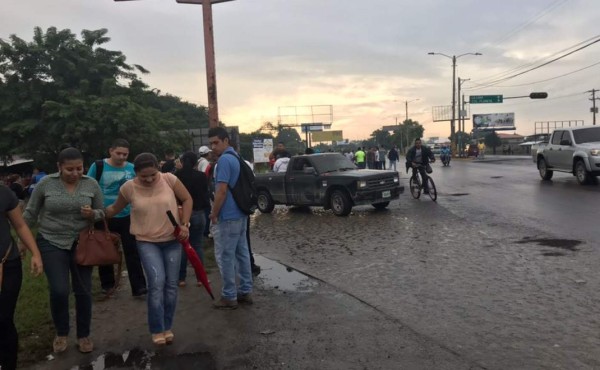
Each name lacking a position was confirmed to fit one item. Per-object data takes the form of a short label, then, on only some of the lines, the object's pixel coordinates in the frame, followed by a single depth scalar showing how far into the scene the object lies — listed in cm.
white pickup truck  1568
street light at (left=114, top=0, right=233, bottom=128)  930
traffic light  4531
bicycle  1418
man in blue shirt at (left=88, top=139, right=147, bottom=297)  550
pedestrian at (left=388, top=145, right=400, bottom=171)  2986
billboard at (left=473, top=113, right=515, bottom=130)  9975
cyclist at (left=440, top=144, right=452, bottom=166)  3662
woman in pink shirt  430
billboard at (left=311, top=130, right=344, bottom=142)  9556
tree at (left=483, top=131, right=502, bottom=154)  8275
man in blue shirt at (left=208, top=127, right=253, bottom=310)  521
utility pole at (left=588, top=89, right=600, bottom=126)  6966
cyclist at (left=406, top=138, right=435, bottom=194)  1433
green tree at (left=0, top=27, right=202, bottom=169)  1809
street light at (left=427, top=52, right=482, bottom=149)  5222
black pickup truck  1210
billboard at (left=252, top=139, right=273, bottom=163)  3522
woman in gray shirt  414
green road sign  5288
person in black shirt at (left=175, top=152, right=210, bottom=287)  647
